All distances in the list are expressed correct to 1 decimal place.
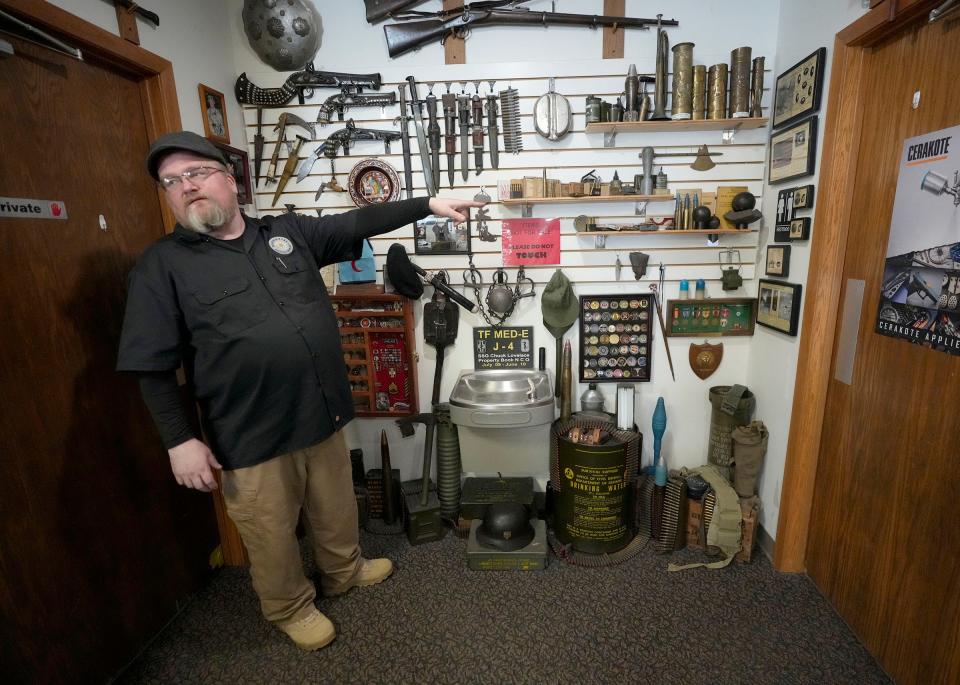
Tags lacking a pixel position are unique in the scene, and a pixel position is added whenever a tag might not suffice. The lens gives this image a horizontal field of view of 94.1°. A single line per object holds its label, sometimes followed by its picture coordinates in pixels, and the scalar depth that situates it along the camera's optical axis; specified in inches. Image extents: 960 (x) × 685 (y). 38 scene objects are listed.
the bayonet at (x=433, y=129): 94.5
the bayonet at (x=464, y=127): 93.6
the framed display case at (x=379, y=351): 102.3
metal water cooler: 85.0
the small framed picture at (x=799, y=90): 74.4
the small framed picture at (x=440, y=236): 99.3
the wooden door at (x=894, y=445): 55.9
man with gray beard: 60.1
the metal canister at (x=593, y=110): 88.3
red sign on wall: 98.0
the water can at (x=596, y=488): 87.4
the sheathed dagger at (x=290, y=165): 98.0
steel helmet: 90.4
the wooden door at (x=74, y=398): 56.1
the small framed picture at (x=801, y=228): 78.2
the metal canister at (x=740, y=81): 83.4
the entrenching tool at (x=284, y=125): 96.7
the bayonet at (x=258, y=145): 98.0
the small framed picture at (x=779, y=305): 82.3
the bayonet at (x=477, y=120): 93.7
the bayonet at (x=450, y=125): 94.2
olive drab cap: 97.7
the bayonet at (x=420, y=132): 94.0
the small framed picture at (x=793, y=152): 76.5
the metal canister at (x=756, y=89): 84.7
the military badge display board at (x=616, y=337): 100.8
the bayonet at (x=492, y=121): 93.1
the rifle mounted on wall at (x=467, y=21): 89.0
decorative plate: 97.4
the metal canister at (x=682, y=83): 85.1
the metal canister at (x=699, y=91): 85.5
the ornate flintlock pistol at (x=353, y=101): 94.7
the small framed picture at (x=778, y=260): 85.1
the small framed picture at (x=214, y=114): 85.4
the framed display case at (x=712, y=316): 98.7
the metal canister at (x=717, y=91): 85.4
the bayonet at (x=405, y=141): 95.3
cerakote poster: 53.8
